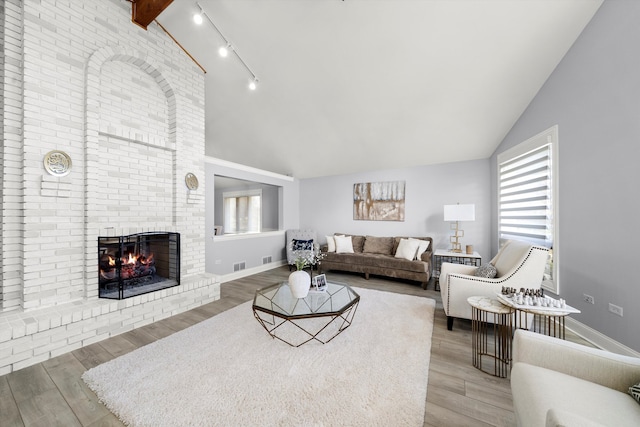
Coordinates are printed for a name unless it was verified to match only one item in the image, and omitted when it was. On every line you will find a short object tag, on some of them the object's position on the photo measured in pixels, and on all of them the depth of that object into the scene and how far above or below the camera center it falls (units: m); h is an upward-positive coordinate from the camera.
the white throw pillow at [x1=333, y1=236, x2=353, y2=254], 5.14 -0.68
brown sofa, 4.22 -0.90
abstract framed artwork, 5.25 +0.27
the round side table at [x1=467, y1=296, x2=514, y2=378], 1.90 -1.06
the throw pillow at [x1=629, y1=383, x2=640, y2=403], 1.03 -0.76
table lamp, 4.00 +0.00
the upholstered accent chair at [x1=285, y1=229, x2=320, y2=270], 5.46 -0.67
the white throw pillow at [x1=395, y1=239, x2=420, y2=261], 4.42 -0.66
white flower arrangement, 2.60 -0.53
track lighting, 2.89 +2.21
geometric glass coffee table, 2.13 -0.88
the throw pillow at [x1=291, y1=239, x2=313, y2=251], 5.44 -0.73
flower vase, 2.43 -0.71
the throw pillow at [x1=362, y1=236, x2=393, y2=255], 5.04 -0.68
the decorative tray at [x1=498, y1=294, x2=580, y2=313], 1.73 -0.69
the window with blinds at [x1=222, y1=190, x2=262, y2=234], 7.21 +0.04
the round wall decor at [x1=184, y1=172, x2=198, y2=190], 3.46 +0.45
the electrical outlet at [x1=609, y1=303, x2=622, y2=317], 2.03 -0.80
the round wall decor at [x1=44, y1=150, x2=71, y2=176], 2.31 +0.47
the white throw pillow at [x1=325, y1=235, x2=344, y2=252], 5.26 -0.68
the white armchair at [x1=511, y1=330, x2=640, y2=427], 0.98 -0.79
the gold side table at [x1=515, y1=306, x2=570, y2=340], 1.73 -1.03
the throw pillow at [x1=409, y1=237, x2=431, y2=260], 4.48 -0.63
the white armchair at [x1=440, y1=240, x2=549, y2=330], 2.34 -0.66
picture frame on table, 2.70 -0.80
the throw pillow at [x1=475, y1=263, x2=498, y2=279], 2.63 -0.63
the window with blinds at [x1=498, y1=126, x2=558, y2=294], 2.81 +0.27
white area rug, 1.47 -1.23
